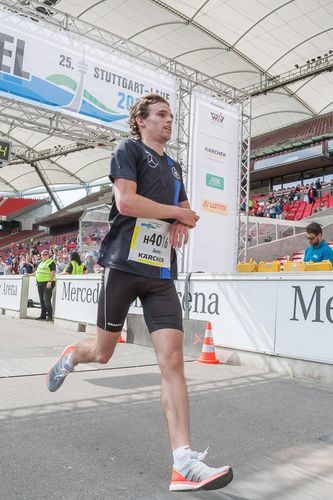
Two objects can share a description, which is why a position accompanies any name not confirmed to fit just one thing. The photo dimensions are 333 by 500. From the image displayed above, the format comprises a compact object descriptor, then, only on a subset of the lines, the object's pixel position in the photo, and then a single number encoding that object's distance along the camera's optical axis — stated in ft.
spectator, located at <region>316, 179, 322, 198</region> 83.46
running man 7.36
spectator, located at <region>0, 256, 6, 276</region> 71.17
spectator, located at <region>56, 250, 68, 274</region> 50.66
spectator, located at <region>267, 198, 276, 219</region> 77.26
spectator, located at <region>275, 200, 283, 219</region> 76.89
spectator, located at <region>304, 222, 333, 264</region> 20.24
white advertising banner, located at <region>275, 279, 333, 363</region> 15.46
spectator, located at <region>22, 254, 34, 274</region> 55.31
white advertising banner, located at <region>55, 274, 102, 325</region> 28.48
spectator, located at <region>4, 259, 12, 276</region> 73.05
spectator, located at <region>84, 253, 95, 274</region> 42.83
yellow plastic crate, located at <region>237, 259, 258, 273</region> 21.25
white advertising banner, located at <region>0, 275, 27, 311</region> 39.73
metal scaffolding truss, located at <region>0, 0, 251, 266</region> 30.71
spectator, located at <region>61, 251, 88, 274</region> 35.40
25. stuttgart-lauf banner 28.68
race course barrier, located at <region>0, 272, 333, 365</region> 15.67
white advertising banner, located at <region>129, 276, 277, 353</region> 17.66
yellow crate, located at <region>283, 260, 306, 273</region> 18.08
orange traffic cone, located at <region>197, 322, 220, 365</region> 18.83
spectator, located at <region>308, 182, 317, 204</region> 79.92
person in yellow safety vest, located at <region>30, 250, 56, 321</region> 34.96
